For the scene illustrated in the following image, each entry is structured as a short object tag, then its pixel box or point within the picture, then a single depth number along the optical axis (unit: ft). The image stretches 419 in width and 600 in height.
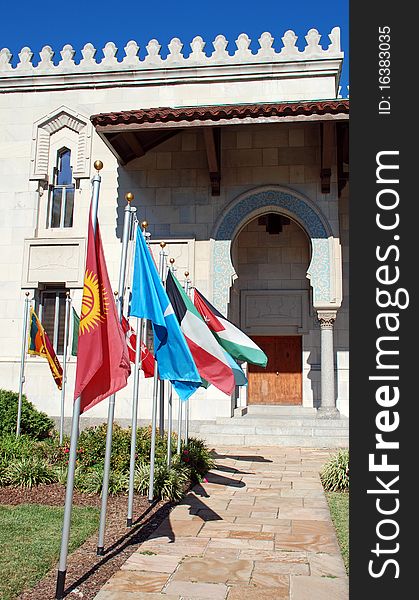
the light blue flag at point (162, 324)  22.86
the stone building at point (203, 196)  50.47
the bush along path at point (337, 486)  24.76
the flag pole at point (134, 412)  22.86
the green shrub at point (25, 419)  45.30
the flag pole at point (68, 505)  15.46
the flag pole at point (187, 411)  35.49
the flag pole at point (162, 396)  29.37
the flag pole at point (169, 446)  28.47
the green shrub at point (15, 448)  31.75
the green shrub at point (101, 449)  29.45
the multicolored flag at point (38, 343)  41.73
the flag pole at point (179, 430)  32.64
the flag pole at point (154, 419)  25.78
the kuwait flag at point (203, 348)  26.17
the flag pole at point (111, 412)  19.20
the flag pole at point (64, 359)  39.96
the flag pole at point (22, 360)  39.73
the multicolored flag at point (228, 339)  32.14
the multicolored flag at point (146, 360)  35.73
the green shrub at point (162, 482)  27.14
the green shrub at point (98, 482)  27.55
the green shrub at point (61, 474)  29.81
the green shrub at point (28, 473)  29.22
